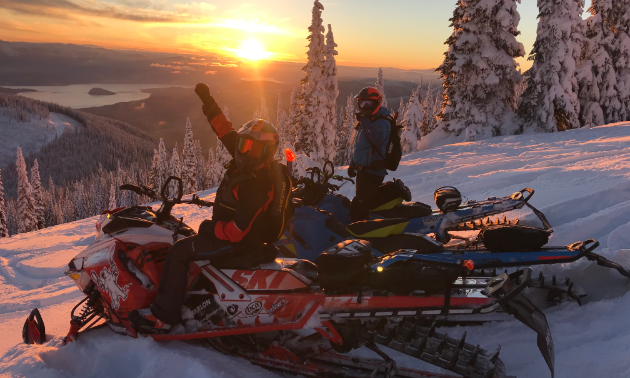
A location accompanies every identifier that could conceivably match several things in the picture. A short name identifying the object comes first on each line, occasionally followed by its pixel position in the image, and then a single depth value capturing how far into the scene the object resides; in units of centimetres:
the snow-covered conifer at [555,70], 1881
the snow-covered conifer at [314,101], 2541
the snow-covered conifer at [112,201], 6738
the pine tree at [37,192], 6178
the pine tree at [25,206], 5325
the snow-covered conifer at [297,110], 2633
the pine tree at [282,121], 6044
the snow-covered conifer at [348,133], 5828
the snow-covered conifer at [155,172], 5349
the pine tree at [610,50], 2023
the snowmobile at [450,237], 311
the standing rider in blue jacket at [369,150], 542
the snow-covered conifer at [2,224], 4187
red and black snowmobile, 262
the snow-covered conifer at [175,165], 4623
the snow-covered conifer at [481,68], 1862
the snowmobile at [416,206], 482
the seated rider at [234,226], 302
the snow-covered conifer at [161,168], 4956
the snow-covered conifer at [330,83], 2589
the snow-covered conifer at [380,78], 6106
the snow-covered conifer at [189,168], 4612
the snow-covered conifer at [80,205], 9288
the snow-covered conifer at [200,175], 7294
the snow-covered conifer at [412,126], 2794
